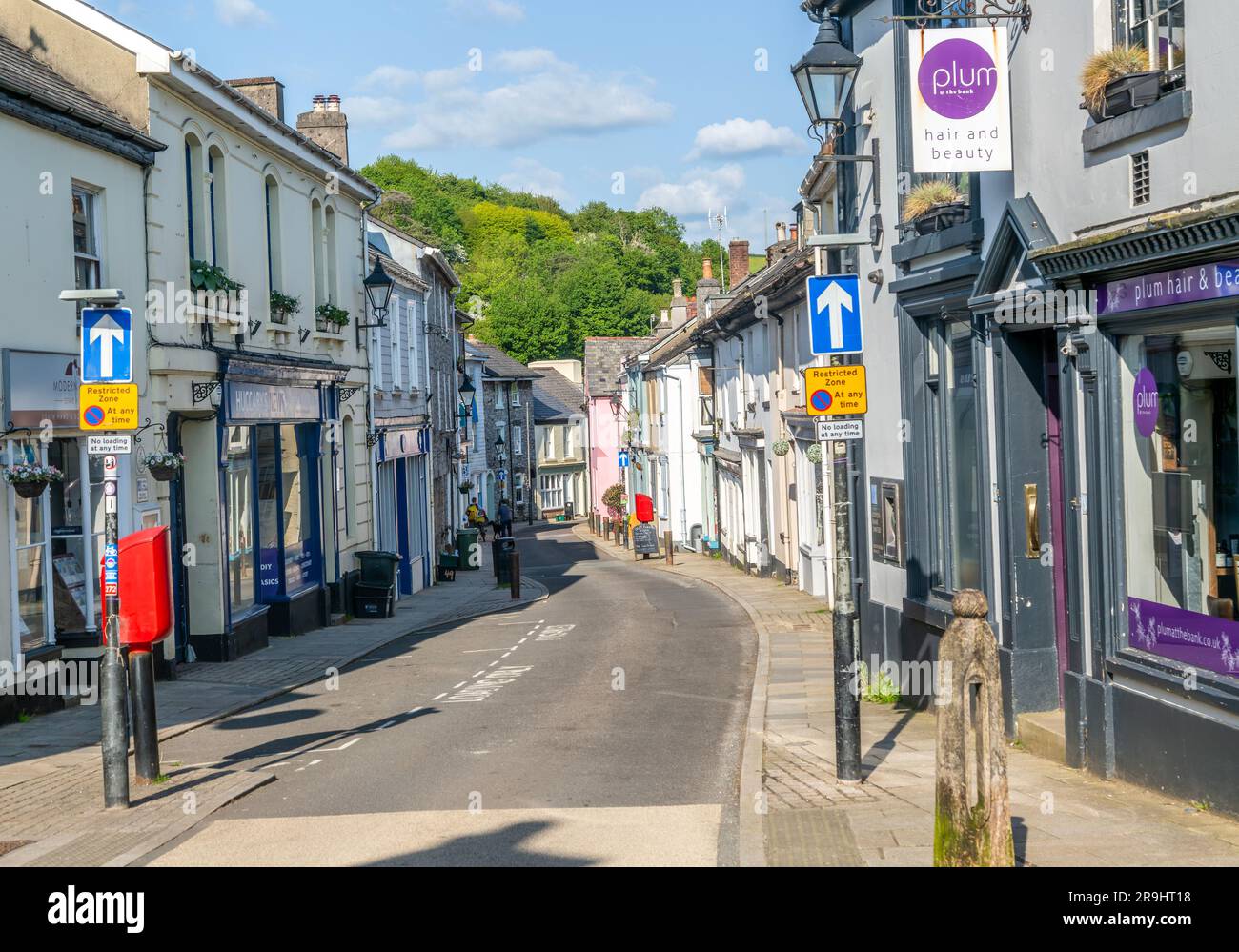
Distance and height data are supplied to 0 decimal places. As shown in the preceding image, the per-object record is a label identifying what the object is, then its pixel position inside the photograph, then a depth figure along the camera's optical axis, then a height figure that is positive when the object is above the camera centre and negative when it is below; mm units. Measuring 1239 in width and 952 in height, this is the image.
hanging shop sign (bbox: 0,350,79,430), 13594 +1104
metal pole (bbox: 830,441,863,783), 9992 -1448
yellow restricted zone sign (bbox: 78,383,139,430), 10100 +645
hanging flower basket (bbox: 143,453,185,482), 16641 +287
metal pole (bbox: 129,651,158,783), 10578 -1853
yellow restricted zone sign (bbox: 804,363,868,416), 10320 +573
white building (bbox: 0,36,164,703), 13797 +1903
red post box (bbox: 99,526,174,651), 10383 -825
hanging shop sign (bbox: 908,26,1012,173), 10805 +2986
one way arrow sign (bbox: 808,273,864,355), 10547 +1210
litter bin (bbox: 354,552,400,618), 26641 -2150
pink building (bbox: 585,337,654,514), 78188 +4147
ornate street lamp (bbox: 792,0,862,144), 10711 +3221
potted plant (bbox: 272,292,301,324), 22125 +3010
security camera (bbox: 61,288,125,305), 10742 +1621
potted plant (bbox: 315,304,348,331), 25156 +3195
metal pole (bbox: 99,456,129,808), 9961 -1618
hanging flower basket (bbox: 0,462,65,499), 13469 +138
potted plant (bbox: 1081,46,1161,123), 9008 +2628
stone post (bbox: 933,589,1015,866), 6961 -1574
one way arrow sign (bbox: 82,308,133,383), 10078 +1117
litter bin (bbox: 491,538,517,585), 32625 -2082
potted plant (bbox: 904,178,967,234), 12875 +2559
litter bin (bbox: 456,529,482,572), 41281 -2308
